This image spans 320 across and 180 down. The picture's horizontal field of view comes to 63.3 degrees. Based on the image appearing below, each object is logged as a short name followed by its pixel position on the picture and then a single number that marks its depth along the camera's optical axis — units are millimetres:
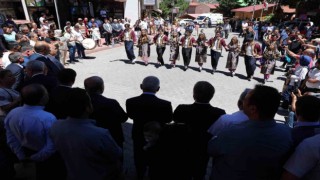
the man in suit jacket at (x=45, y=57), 5113
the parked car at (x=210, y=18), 42594
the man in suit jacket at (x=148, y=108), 3322
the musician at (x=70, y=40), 11359
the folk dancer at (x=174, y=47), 10883
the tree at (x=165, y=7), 52000
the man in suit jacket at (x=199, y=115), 3021
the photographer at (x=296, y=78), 6445
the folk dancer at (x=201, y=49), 10352
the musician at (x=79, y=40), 11620
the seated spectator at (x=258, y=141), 1983
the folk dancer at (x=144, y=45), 11055
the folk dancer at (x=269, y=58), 8969
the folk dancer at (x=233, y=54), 9758
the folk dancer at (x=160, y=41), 11039
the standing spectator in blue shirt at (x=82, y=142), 2305
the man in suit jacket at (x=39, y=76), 3936
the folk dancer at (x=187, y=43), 10547
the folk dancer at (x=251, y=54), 9398
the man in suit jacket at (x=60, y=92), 3459
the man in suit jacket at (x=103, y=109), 3224
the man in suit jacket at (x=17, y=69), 4609
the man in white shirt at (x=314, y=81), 5362
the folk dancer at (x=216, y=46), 10031
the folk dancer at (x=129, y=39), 11641
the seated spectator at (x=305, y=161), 1941
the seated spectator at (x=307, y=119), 2240
